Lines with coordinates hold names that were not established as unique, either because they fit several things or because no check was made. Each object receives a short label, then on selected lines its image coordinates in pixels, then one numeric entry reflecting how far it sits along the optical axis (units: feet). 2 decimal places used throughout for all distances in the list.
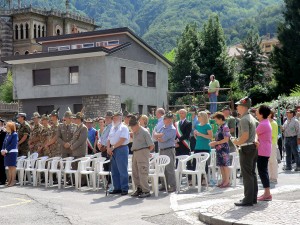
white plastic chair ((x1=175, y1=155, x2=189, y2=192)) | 41.97
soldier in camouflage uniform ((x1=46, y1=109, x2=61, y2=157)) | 51.70
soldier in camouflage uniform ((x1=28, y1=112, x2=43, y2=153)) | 53.42
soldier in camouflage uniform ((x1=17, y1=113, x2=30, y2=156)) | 54.08
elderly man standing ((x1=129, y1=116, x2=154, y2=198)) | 39.78
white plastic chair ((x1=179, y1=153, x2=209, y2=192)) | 40.89
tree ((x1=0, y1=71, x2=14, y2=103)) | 215.72
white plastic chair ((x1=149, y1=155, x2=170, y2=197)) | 40.18
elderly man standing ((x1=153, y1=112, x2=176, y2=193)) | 42.73
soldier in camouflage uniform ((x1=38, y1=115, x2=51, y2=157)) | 52.60
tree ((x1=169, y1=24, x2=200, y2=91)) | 192.81
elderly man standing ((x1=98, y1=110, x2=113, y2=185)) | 46.75
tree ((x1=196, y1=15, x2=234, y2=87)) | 189.26
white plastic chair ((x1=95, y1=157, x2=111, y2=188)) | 44.33
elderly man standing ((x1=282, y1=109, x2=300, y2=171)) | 54.24
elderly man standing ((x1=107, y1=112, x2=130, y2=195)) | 41.81
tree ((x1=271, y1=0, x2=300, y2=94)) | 145.28
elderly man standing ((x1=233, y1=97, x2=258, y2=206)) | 31.78
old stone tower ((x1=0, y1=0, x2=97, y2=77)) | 278.46
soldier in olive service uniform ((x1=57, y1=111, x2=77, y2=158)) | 49.67
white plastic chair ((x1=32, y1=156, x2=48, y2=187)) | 49.42
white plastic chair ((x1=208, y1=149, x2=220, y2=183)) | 45.93
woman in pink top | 33.22
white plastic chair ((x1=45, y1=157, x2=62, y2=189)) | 47.60
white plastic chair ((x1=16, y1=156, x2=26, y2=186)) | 51.16
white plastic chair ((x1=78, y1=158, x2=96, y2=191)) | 44.62
